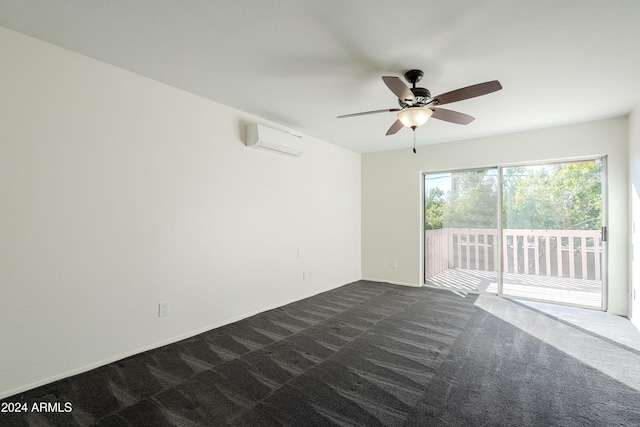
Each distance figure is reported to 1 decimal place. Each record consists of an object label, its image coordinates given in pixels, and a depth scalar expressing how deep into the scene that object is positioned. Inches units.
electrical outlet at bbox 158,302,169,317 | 110.1
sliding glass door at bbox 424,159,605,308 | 159.2
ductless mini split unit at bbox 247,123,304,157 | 139.8
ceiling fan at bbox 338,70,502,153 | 86.5
